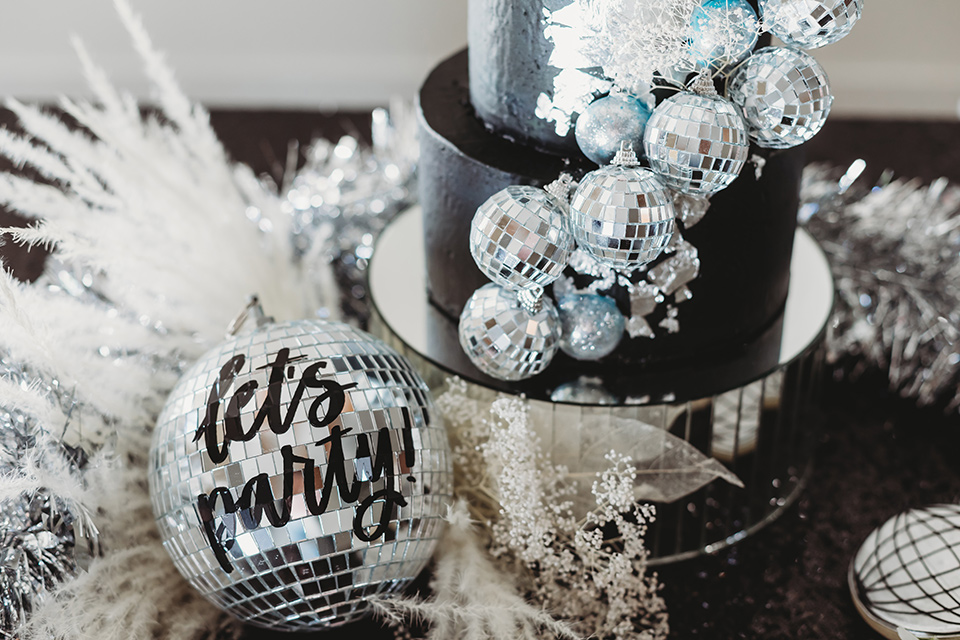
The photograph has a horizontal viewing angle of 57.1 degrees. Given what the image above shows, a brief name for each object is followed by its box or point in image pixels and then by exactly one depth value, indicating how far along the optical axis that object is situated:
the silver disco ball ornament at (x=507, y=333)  0.68
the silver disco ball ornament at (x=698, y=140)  0.59
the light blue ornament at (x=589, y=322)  0.70
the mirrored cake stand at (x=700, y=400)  0.72
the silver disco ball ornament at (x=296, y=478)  0.62
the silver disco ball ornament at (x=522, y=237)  0.62
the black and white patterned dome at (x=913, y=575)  0.67
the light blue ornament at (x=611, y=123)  0.63
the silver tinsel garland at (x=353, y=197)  1.09
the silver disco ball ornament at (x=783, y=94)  0.61
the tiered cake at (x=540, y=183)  0.69
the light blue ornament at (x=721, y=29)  0.60
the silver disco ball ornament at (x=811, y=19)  0.60
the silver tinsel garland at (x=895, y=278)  0.96
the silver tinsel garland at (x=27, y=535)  0.64
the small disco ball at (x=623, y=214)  0.60
